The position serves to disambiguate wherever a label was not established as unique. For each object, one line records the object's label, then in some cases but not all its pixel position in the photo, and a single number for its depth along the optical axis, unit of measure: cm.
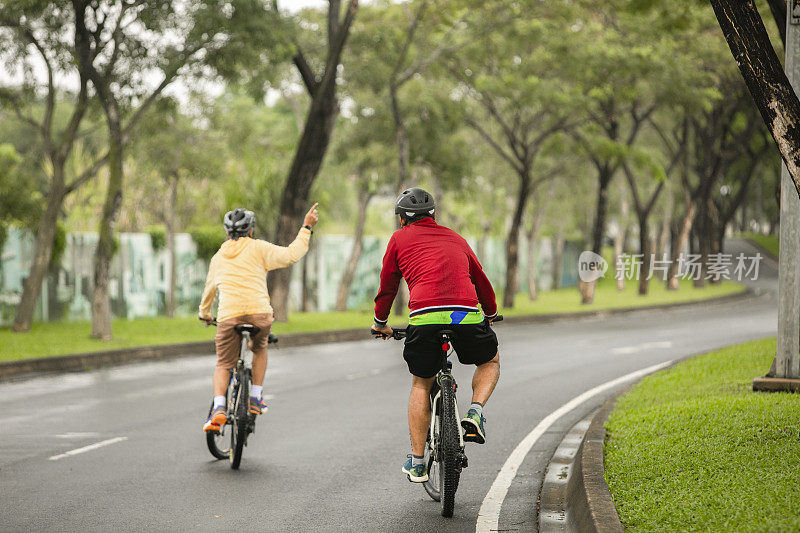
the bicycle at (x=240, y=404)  1478
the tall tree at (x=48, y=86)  3812
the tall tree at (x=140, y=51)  3666
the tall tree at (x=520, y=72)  5256
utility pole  1936
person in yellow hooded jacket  1527
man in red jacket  1173
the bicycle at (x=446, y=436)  1134
